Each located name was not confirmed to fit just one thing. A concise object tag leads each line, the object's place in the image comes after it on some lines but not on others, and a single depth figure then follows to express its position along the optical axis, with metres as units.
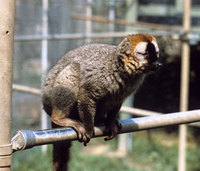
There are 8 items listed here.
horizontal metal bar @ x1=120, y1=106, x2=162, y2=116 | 3.80
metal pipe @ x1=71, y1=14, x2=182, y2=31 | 4.58
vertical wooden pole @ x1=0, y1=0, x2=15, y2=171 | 1.21
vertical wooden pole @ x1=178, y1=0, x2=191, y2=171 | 3.99
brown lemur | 2.12
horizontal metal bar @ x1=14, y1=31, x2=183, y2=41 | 4.12
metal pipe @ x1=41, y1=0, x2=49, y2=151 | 4.63
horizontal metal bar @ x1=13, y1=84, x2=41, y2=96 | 4.13
